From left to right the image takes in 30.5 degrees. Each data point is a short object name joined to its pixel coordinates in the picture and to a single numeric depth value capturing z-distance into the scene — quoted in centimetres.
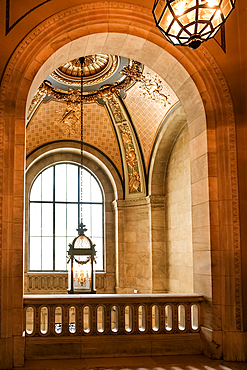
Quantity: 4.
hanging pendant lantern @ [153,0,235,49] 426
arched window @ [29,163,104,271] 1527
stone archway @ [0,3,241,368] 613
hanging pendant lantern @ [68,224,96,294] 912
